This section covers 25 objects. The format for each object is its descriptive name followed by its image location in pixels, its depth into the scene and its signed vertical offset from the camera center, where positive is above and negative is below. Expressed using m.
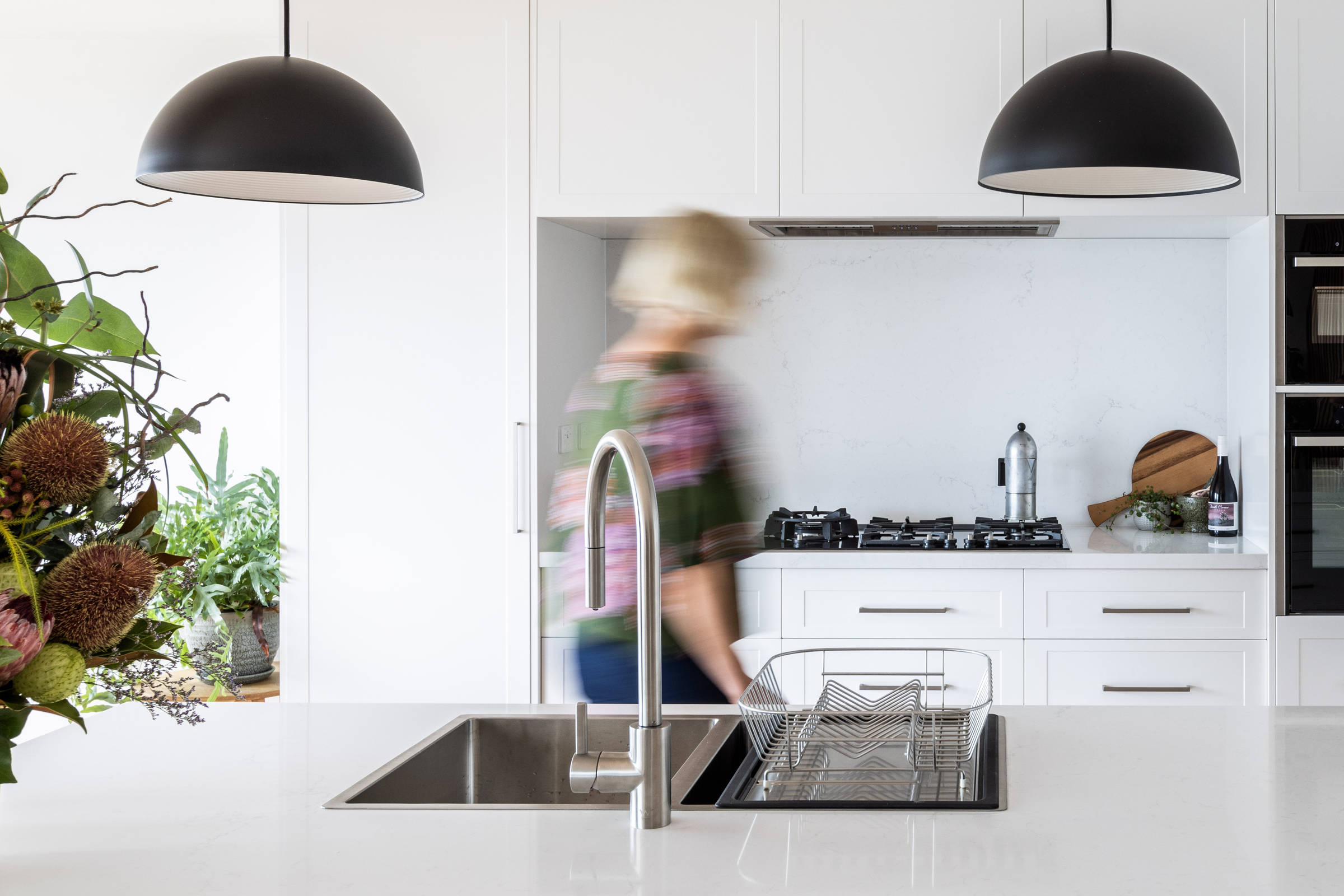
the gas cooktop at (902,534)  2.93 -0.22
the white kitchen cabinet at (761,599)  2.88 -0.38
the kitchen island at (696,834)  0.99 -0.37
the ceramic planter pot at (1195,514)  3.24 -0.17
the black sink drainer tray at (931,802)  1.15 -0.36
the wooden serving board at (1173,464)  3.32 -0.03
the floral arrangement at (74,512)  0.83 -0.05
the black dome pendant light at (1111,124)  1.57 +0.48
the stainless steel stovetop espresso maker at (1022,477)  3.25 -0.06
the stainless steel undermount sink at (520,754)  1.46 -0.41
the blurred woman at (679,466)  2.15 -0.02
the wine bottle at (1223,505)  3.07 -0.14
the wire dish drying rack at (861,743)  1.25 -0.36
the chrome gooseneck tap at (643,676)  1.07 -0.22
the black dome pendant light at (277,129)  1.43 +0.42
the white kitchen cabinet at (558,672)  2.97 -0.58
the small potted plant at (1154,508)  3.23 -0.16
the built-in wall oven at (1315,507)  2.84 -0.13
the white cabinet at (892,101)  2.88 +0.91
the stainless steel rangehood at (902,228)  3.01 +0.62
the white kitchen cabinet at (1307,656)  2.83 -0.51
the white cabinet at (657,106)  2.92 +0.91
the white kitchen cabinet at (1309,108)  2.81 +0.88
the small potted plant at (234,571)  3.33 -0.36
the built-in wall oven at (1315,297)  2.84 +0.40
